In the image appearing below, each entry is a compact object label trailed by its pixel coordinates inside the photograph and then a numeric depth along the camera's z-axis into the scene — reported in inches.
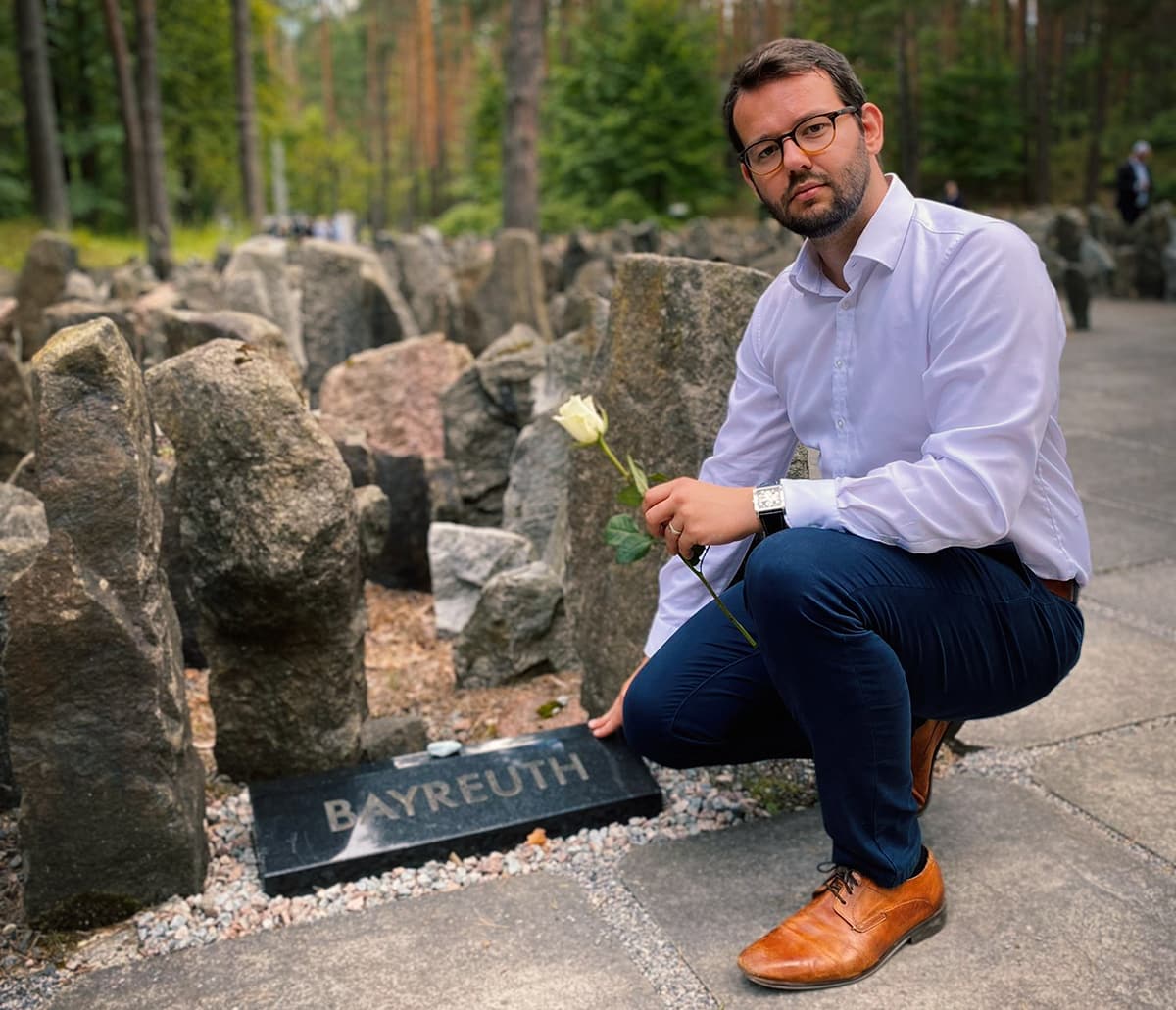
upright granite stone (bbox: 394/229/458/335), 412.2
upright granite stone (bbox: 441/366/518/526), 213.2
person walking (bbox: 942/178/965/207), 645.9
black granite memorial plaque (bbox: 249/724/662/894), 100.7
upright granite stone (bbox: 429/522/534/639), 172.9
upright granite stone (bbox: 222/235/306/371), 295.4
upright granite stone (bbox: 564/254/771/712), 118.9
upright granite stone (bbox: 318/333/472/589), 232.5
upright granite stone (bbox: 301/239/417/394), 306.7
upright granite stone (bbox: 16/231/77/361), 330.3
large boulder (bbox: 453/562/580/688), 150.9
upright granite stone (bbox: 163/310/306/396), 171.2
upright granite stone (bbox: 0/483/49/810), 108.3
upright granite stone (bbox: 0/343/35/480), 205.3
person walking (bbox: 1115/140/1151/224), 666.8
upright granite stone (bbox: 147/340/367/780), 108.0
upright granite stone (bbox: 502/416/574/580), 185.5
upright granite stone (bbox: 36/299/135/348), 228.5
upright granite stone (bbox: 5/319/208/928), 89.1
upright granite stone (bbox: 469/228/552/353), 317.1
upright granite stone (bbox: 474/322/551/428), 210.8
